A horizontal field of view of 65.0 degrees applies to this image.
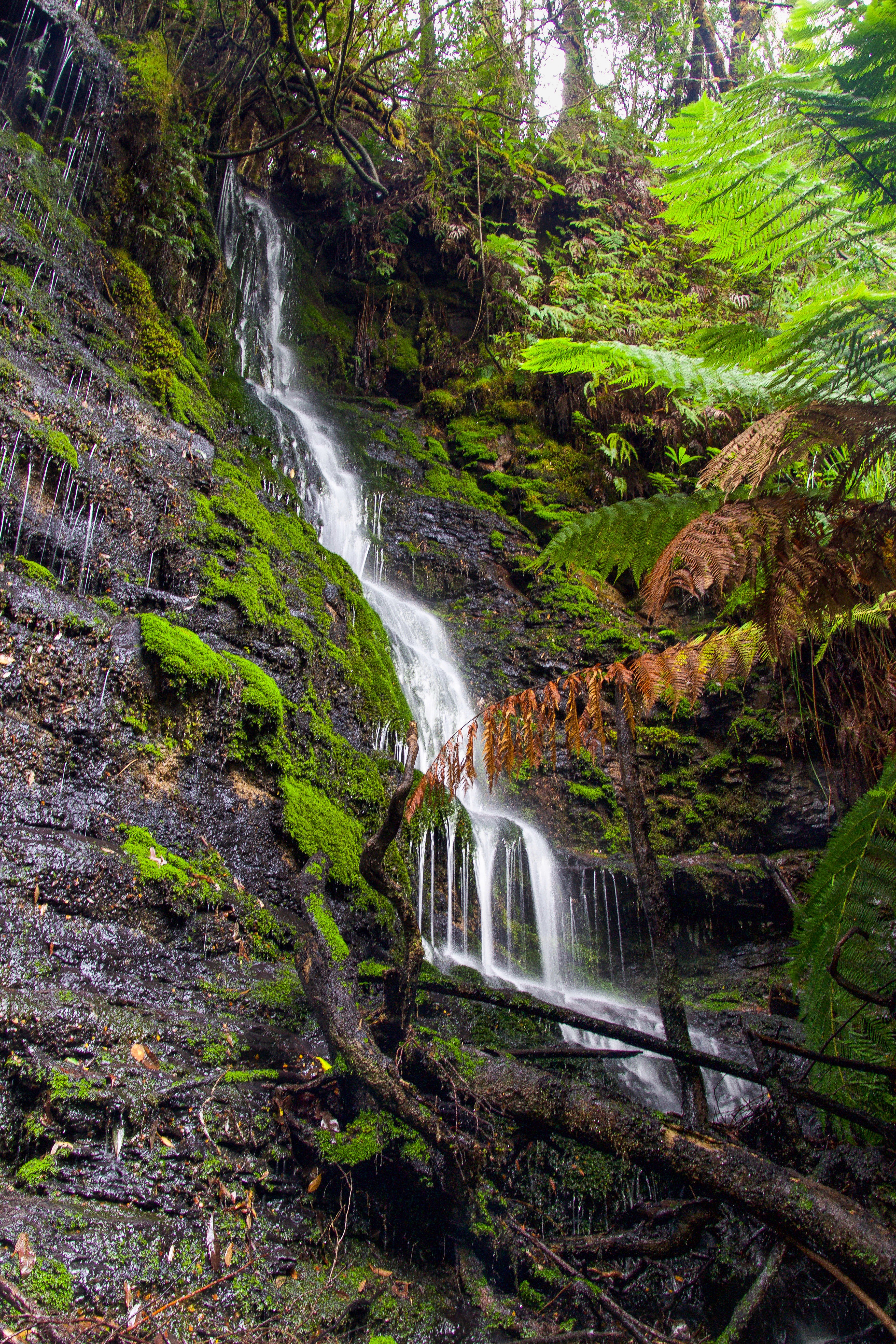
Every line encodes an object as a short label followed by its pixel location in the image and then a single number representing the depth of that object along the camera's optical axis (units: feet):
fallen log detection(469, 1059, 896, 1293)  6.28
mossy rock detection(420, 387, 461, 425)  43.83
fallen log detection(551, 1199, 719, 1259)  7.22
